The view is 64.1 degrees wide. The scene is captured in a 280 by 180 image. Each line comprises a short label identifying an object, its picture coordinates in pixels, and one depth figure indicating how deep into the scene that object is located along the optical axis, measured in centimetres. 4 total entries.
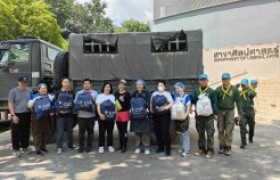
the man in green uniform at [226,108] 445
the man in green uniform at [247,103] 517
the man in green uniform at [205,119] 437
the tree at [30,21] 1415
